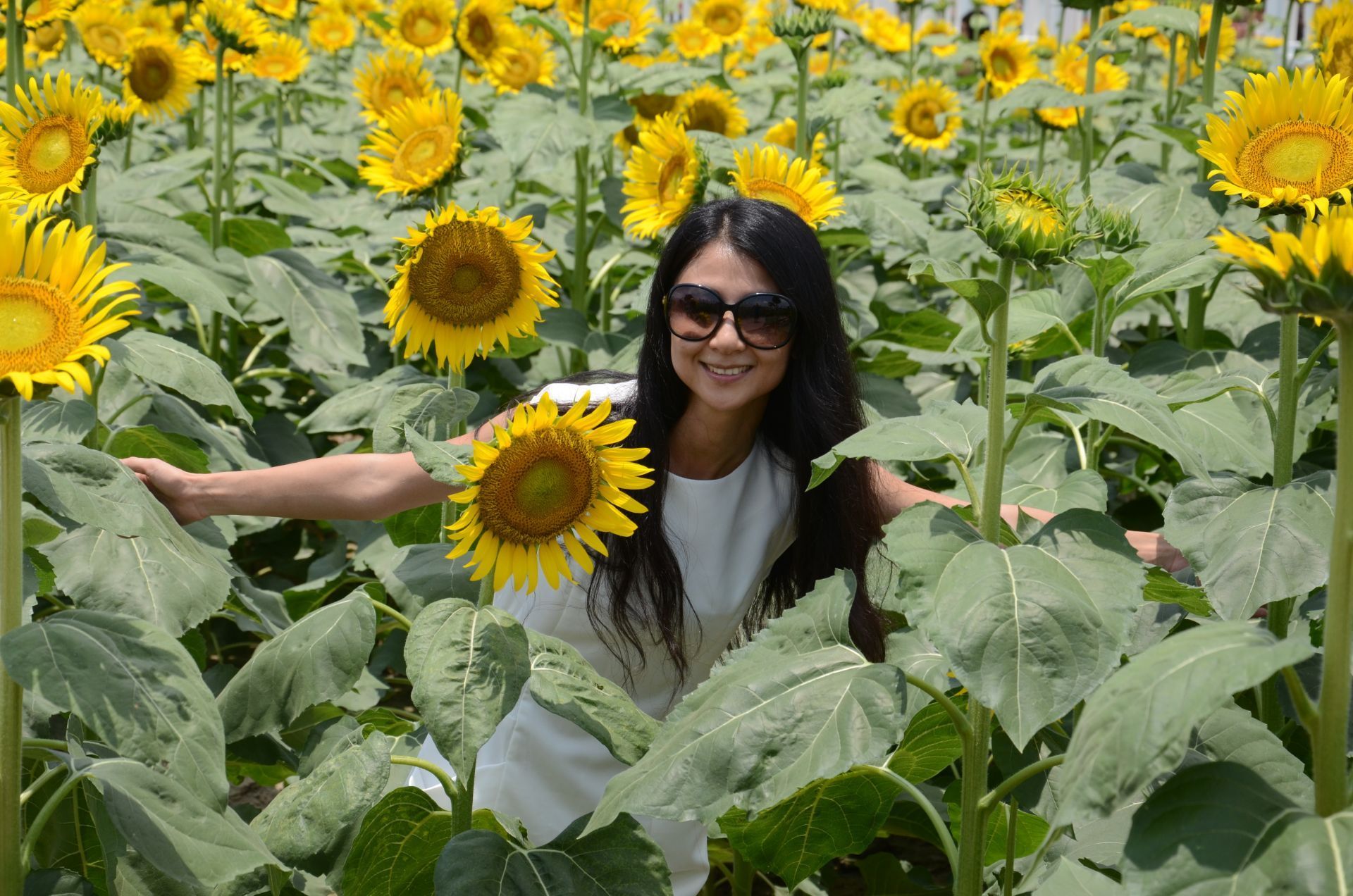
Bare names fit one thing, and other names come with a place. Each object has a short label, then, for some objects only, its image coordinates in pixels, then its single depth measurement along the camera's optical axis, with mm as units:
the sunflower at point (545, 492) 1616
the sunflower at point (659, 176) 3123
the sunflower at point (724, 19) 5340
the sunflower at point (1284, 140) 2082
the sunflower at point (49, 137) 2400
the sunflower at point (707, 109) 3963
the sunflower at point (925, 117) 4973
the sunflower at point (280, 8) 4494
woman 2125
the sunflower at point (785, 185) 2932
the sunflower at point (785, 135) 4031
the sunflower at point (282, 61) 4918
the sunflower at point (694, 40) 5410
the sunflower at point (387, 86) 4039
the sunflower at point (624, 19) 4305
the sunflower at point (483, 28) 4156
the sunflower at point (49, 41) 4789
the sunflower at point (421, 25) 4547
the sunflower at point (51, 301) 1400
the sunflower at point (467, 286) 2127
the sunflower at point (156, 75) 3881
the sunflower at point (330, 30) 6098
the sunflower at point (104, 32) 4301
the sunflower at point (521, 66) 4371
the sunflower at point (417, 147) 2713
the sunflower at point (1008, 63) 4949
